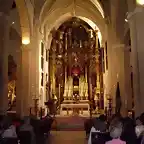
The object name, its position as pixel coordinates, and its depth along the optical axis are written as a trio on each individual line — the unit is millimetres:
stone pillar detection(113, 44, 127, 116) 12203
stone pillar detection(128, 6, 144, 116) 7243
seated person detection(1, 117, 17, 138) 4451
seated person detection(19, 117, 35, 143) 5768
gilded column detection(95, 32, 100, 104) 20130
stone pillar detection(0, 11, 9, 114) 8353
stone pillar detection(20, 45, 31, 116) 13104
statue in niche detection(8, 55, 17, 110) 15958
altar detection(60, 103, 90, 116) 18619
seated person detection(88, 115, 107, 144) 4440
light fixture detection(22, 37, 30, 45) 13670
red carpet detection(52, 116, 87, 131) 12356
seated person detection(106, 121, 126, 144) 2779
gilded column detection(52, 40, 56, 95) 20793
